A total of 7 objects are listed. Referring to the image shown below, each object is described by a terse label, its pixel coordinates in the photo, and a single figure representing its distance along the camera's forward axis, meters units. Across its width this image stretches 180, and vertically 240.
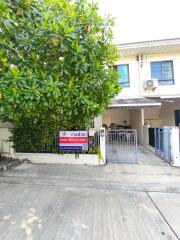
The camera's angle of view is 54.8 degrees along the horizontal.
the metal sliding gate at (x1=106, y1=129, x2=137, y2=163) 8.30
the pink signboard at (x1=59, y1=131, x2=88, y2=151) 8.12
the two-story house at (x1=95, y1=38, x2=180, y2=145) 11.80
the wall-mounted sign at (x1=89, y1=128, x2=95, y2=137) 8.23
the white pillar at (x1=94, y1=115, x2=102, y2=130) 12.47
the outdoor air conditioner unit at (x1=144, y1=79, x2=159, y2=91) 11.85
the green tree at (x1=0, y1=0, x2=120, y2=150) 4.26
